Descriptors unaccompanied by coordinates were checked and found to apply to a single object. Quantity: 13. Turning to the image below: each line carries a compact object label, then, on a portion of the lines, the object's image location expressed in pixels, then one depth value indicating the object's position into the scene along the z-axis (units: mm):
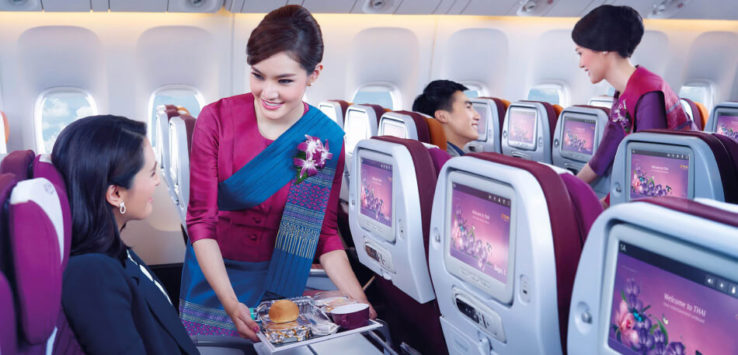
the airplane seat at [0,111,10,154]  5852
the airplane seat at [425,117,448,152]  2998
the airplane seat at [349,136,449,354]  1788
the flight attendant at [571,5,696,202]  2822
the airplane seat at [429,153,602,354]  1232
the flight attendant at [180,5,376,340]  1829
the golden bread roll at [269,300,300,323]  1591
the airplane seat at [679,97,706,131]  6041
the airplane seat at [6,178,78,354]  876
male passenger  3455
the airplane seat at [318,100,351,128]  5324
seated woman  1189
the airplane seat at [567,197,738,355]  850
